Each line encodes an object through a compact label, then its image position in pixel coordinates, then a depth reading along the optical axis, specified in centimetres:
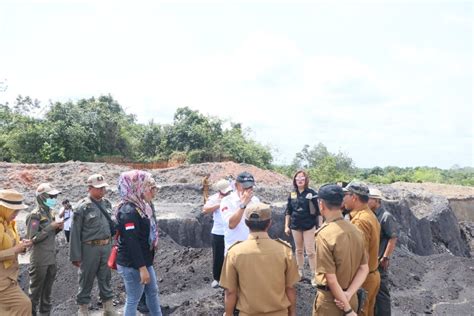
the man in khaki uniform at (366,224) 435
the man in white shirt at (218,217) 617
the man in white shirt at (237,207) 529
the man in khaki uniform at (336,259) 350
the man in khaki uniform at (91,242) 562
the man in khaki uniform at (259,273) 335
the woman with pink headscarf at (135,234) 427
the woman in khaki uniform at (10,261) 429
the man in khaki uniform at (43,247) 566
